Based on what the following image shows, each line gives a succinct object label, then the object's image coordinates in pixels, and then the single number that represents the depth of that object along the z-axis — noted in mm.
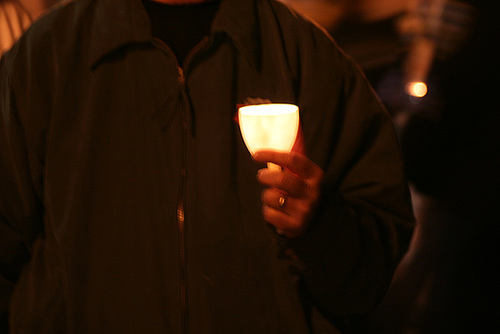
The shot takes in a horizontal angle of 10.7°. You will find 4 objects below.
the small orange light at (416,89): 4619
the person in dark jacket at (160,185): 4040
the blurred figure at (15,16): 4310
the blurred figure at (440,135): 4498
